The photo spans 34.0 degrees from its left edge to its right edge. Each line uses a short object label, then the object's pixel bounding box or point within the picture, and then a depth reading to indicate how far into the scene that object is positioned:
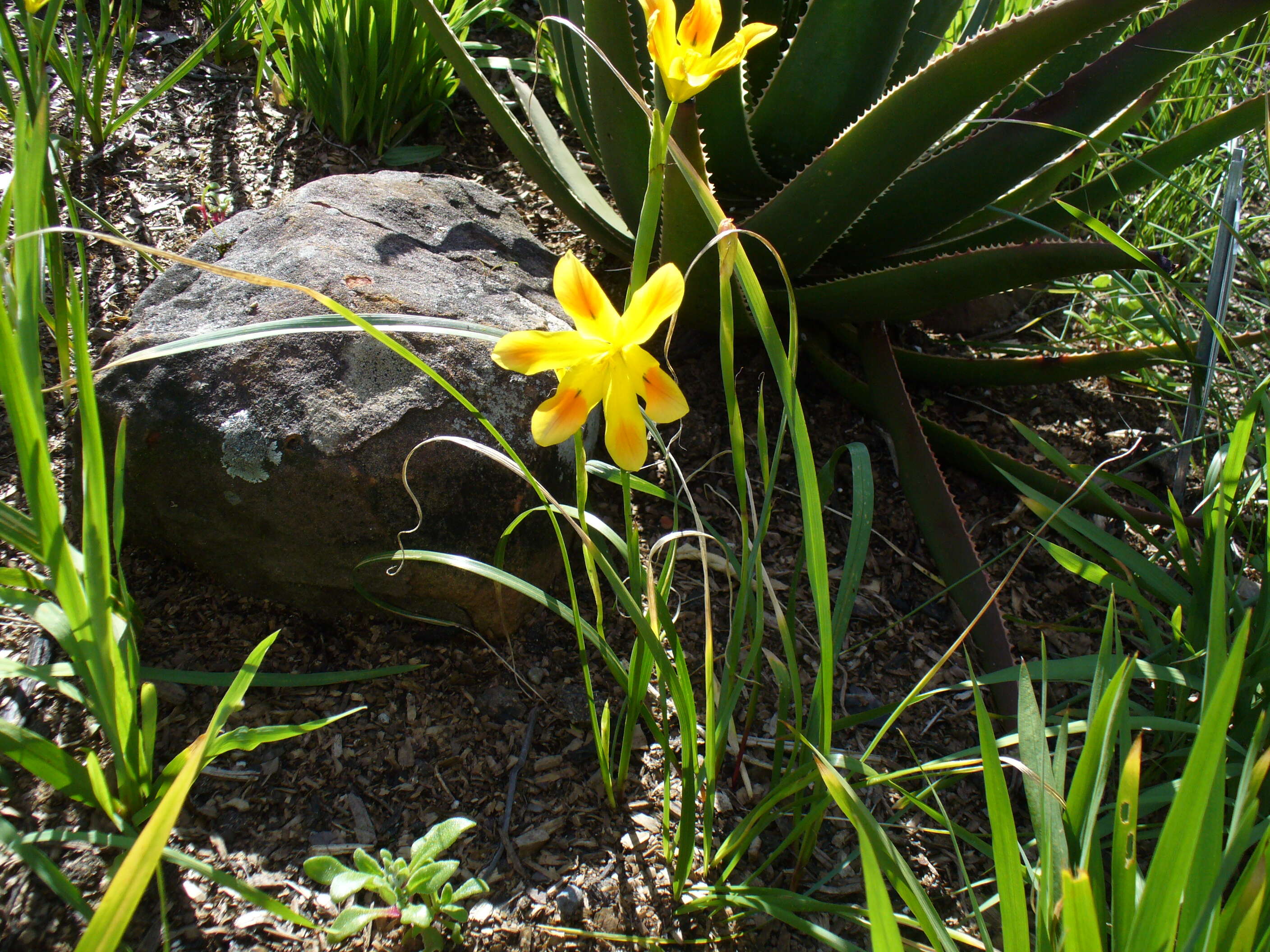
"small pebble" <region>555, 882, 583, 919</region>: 0.85
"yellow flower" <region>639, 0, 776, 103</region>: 0.73
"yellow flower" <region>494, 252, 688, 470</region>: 0.72
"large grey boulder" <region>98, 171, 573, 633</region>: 0.91
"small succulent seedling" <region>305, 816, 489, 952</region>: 0.79
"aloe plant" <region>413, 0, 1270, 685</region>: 0.92
